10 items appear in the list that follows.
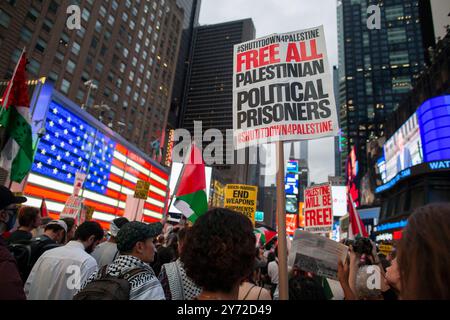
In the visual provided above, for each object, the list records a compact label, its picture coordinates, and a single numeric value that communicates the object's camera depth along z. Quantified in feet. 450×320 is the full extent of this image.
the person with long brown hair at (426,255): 4.42
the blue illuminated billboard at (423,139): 112.06
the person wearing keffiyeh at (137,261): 8.05
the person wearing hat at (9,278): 6.56
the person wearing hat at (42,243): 13.20
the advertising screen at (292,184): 190.98
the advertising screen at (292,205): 172.53
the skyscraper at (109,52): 126.64
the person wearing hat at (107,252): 17.87
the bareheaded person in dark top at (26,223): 15.84
